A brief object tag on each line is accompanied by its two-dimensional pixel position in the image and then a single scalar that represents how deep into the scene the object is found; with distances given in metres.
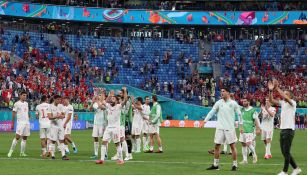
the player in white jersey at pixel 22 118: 30.02
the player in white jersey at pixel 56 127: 28.78
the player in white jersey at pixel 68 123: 31.85
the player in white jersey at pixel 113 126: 26.08
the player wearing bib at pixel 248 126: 28.00
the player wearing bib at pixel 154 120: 34.34
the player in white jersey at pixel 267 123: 31.03
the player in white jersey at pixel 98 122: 30.06
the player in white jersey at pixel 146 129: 35.27
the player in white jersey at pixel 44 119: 30.16
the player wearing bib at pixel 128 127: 28.82
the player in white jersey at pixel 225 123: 24.16
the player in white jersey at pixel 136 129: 34.16
